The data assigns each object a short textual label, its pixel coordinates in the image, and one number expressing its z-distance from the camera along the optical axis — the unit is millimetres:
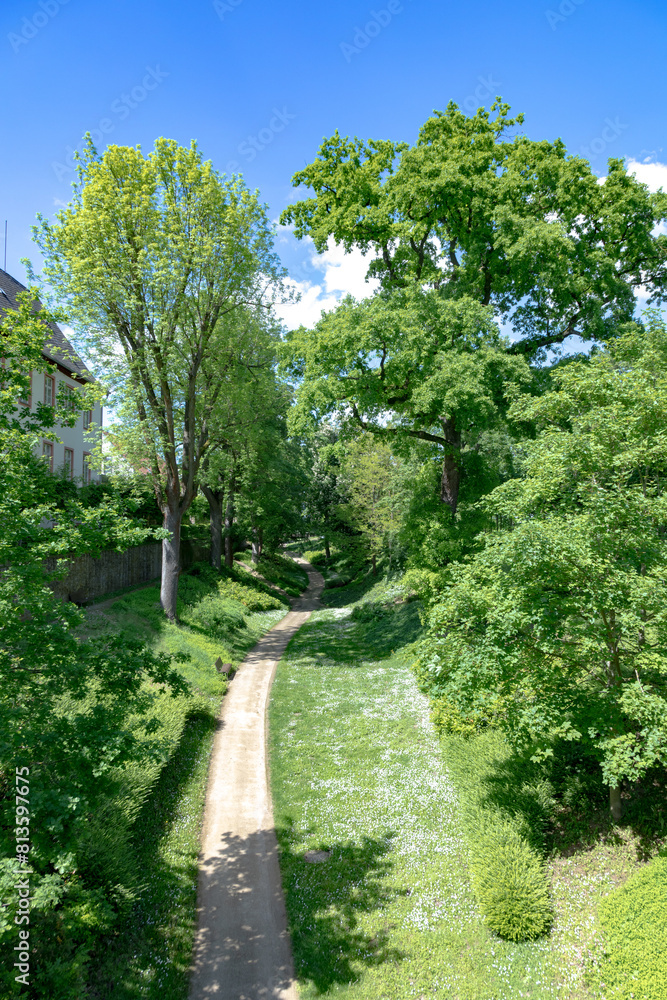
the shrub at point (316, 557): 60188
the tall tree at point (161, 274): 18031
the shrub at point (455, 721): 13164
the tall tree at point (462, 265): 17234
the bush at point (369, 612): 26261
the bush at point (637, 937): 6703
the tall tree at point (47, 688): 5676
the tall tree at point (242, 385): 22303
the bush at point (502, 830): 8141
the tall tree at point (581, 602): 7973
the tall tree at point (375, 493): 31484
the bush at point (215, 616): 22748
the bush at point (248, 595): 30328
